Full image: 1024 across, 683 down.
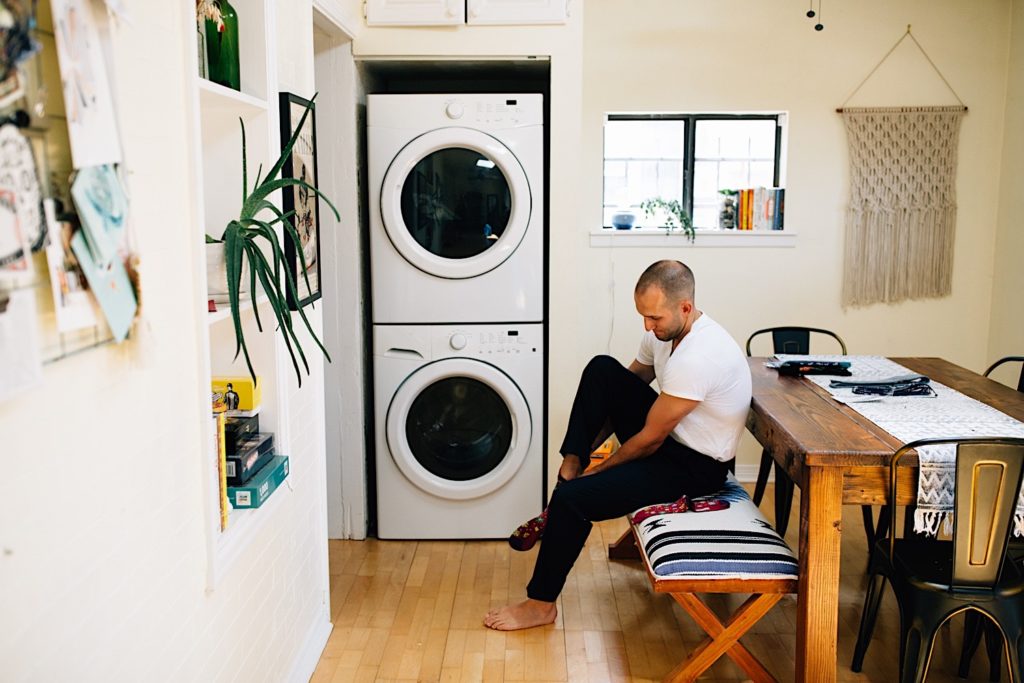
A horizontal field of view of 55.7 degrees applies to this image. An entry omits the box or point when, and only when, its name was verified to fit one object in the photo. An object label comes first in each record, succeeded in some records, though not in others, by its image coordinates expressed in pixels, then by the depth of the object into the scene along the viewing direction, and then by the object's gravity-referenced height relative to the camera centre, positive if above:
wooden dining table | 2.42 -0.68
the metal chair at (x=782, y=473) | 3.76 -1.00
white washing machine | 3.79 -0.82
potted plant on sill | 4.64 +0.04
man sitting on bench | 2.88 -0.68
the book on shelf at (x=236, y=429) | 2.18 -0.48
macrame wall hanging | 4.58 +0.09
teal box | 2.15 -0.60
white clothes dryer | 3.67 +0.05
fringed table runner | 2.37 -0.55
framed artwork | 2.50 +0.06
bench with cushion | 2.56 -0.91
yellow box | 2.23 -0.39
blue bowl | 4.66 +0.01
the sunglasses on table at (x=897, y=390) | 3.11 -0.54
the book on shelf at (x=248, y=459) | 2.14 -0.54
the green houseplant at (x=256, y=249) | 1.85 -0.06
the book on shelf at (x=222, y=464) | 2.00 -0.50
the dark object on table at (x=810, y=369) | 3.47 -0.52
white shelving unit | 2.25 +0.15
